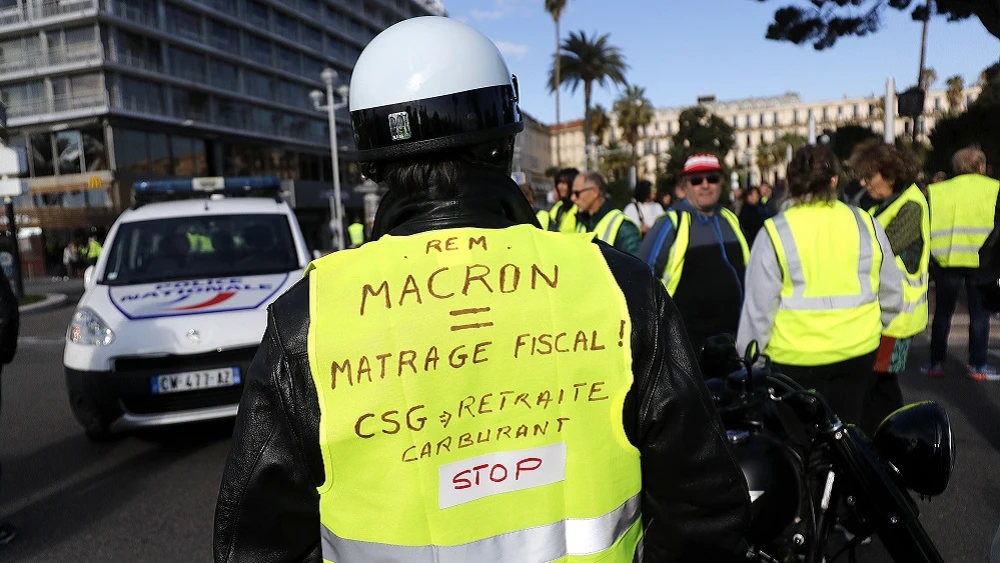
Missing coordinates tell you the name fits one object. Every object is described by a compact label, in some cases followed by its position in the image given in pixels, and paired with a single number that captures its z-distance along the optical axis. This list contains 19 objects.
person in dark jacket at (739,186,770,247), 12.08
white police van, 5.02
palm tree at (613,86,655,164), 67.38
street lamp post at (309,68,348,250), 26.16
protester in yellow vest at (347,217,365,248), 20.95
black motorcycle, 2.01
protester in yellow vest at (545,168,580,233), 7.23
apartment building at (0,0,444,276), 41.03
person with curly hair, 3.89
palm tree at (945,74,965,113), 58.78
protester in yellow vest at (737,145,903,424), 3.16
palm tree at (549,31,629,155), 52.88
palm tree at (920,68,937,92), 63.69
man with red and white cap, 4.29
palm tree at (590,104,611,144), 73.31
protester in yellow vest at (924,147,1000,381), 6.13
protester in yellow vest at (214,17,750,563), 1.19
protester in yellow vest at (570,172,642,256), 6.34
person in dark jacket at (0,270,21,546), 3.96
